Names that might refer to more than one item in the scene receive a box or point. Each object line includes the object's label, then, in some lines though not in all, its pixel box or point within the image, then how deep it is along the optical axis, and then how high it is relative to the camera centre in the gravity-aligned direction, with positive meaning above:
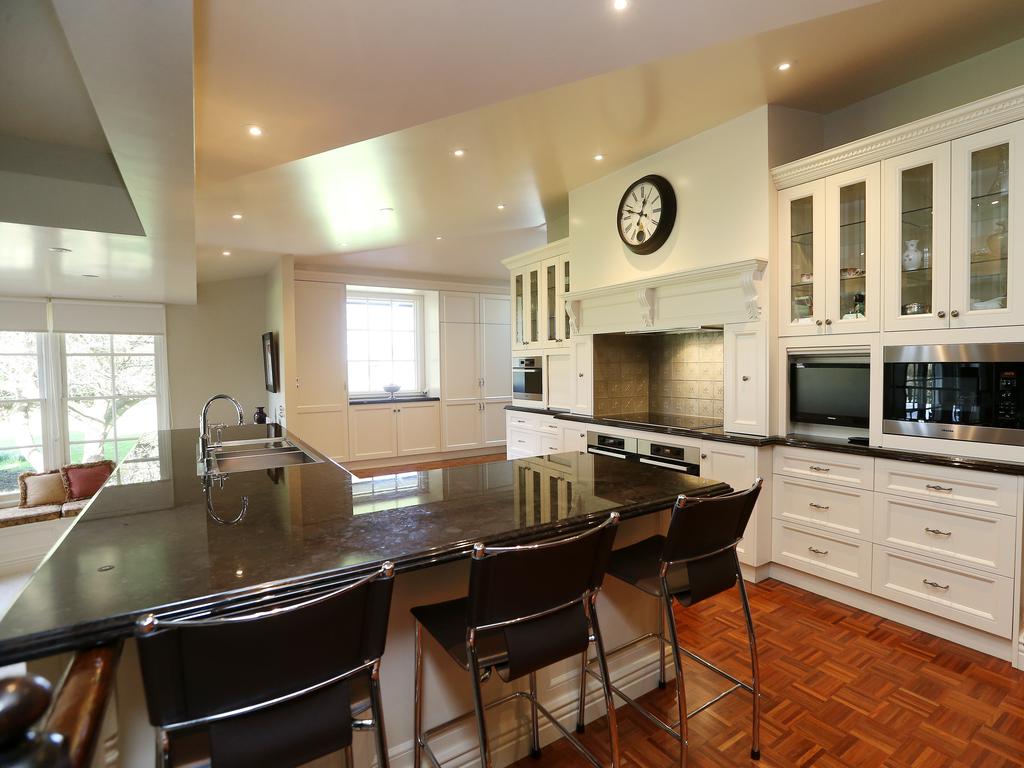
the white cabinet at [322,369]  6.18 +0.03
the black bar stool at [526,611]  1.14 -0.58
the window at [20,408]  5.21 -0.33
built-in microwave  2.19 -0.15
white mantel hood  2.96 +0.43
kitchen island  0.97 -0.42
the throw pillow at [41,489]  4.43 -0.98
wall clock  3.40 +1.05
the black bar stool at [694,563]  1.49 -0.64
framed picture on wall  6.15 +0.15
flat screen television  2.69 -0.16
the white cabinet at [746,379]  2.94 -0.09
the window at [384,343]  7.07 +0.38
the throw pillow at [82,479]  4.42 -0.90
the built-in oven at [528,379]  4.90 -0.11
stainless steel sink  3.03 -0.51
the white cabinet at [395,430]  6.64 -0.80
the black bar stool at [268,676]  0.82 -0.53
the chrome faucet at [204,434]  2.36 -0.29
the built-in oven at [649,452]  3.25 -0.60
